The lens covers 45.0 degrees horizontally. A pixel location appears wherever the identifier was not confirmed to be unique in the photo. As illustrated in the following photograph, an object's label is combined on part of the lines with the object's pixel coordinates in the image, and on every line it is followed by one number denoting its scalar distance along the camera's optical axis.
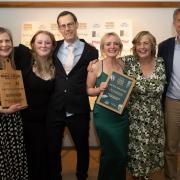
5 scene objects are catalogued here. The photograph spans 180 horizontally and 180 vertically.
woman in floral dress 1.74
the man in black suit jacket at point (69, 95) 1.78
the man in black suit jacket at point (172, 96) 1.89
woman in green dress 1.75
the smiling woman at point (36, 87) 1.70
